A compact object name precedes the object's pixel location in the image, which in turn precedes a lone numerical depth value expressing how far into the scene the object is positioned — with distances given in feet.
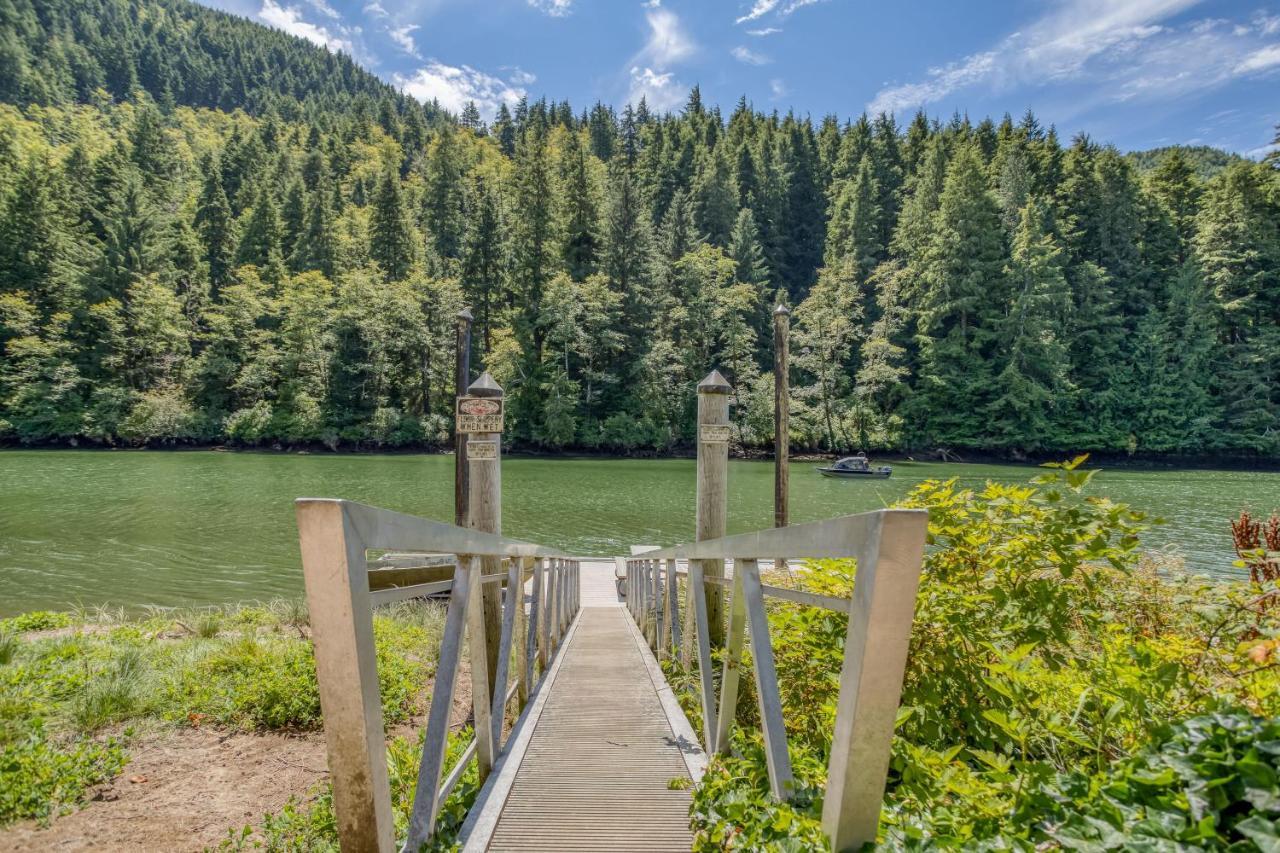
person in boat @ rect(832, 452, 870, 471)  87.76
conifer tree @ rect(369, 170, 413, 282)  152.15
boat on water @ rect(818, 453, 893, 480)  86.89
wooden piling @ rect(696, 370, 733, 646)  14.61
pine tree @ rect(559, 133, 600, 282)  139.95
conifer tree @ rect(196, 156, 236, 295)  162.61
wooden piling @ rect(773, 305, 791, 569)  35.68
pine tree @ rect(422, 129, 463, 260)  176.86
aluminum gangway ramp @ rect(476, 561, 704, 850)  6.46
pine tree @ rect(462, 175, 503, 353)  144.15
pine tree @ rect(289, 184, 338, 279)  157.89
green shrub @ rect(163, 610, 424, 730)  13.83
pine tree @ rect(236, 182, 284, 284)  158.81
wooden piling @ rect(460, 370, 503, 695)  14.78
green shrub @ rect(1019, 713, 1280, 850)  2.61
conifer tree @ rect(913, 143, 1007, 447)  122.72
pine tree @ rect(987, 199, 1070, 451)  117.70
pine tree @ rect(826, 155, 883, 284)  151.53
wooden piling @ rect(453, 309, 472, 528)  29.96
